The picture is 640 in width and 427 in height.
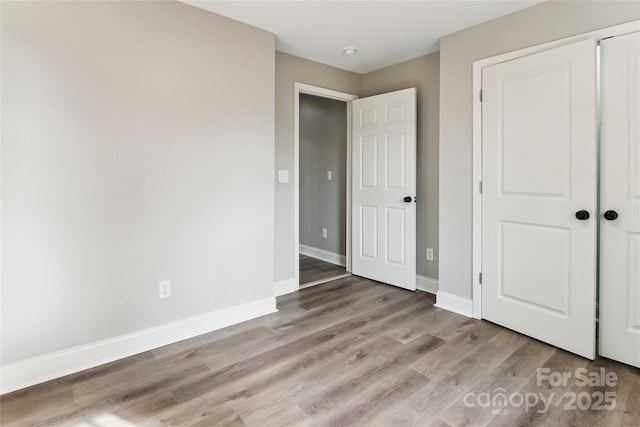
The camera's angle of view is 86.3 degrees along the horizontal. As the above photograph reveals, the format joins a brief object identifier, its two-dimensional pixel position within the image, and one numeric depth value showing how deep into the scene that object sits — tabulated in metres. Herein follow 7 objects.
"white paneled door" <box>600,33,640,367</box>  1.98
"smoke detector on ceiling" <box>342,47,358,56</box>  3.18
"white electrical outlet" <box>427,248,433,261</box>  3.47
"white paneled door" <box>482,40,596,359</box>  2.14
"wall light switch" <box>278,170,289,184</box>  3.37
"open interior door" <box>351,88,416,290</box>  3.40
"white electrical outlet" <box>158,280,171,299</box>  2.36
